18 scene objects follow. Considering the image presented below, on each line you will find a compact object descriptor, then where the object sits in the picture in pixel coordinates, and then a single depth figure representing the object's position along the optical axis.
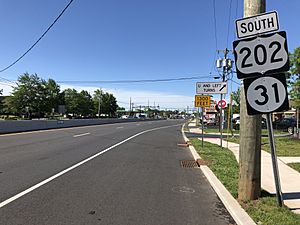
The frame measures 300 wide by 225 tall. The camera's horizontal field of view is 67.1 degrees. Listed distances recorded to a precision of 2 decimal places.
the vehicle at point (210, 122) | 37.88
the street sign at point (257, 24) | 3.78
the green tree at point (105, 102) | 81.05
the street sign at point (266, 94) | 3.61
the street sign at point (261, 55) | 3.63
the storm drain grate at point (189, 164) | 7.31
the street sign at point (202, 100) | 11.38
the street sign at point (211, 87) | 10.37
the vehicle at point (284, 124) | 27.73
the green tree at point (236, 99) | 53.07
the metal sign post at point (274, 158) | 3.69
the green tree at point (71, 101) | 71.82
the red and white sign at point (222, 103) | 12.36
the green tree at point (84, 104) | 73.33
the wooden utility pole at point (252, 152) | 4.06
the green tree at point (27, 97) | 58.91
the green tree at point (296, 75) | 13.64
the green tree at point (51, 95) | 61.36
